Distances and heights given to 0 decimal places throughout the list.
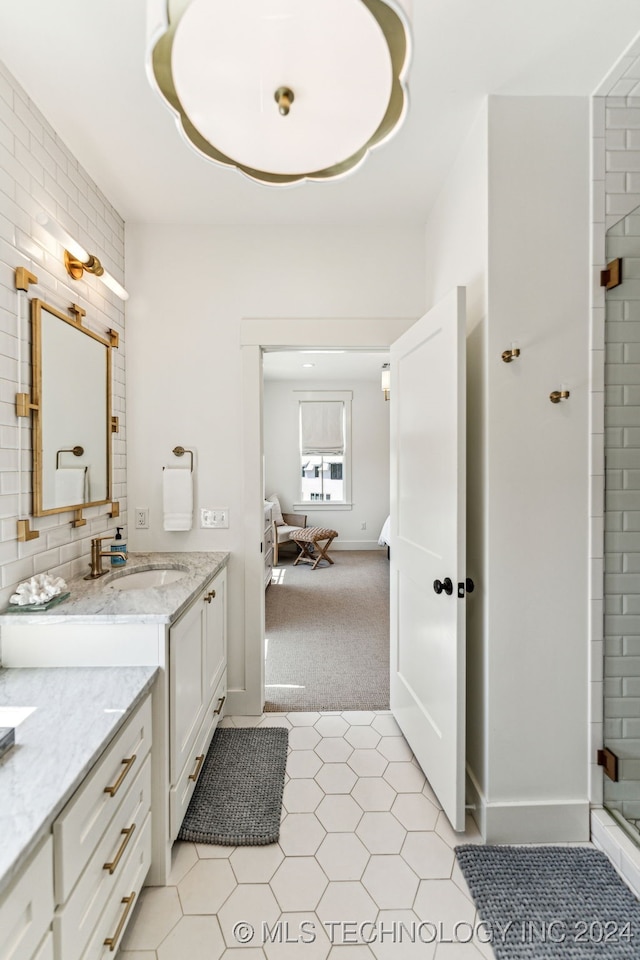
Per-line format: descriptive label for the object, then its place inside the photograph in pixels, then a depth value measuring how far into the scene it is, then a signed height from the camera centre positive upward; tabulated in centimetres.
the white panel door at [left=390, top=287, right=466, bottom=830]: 159 -29
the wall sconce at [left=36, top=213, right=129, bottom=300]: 158 +84
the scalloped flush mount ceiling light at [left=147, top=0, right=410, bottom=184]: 67 +65
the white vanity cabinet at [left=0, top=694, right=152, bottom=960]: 78 -83
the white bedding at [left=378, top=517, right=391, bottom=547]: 587 -83
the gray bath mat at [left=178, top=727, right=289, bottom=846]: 162 -128
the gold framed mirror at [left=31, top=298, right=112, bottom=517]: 161 +25
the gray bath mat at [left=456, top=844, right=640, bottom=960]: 125 -130
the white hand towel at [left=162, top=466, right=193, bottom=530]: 234 -13
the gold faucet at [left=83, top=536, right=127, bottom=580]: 188 -36
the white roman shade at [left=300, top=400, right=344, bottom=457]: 668 +77
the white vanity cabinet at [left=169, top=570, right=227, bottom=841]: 150 -83
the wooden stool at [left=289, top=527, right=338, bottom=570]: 567 -82
